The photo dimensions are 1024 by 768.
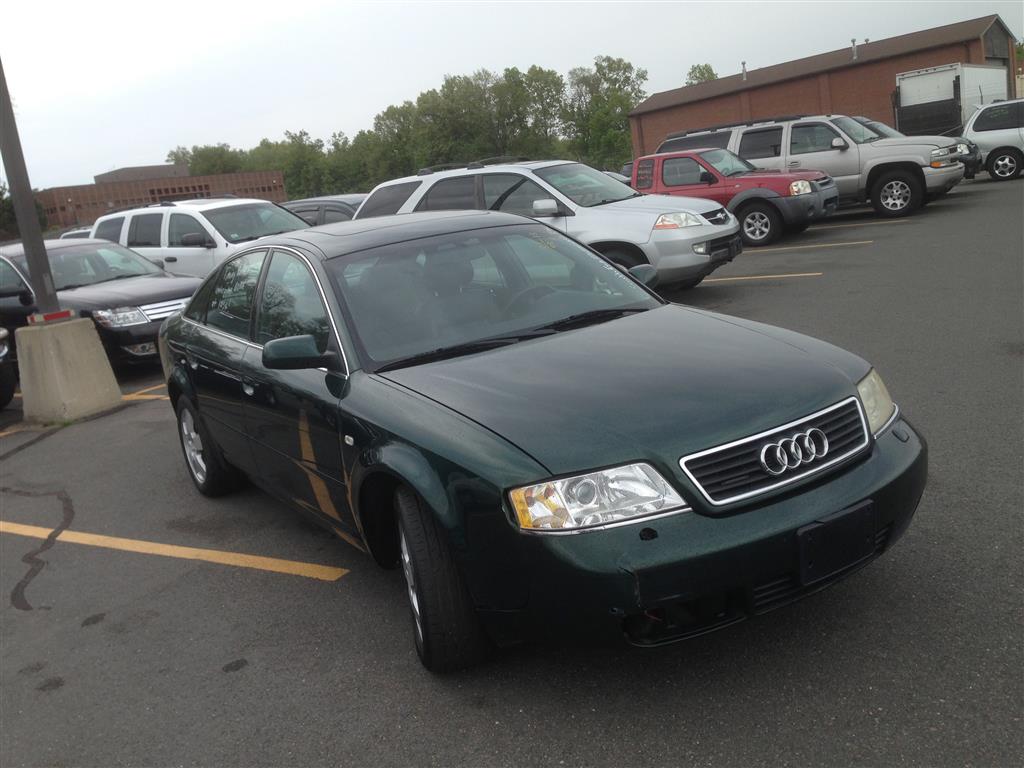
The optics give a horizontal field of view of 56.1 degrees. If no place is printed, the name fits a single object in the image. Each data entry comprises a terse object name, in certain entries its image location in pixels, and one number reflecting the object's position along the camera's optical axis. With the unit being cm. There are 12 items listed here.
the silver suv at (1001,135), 2222
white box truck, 2742
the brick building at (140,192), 10606
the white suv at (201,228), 1371
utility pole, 931
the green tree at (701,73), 14162
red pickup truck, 1538
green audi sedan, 290
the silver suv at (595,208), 1076
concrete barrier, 927
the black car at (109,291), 1063
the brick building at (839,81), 4453
